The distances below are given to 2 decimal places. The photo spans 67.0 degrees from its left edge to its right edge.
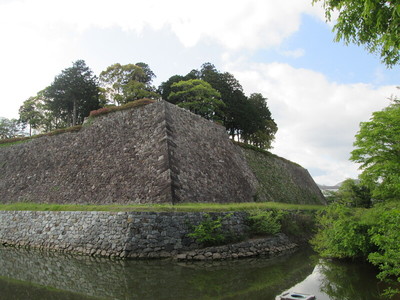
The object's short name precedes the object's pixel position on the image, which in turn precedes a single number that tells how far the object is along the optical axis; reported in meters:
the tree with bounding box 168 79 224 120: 34.88
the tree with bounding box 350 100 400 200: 13.96
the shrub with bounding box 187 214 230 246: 12.92
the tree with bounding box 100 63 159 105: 37.59
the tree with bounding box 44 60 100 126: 37.56
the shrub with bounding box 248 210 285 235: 15.14
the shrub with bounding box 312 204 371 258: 11.11
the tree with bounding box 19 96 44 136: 45.81
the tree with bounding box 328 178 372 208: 29.90
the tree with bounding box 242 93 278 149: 41.92
